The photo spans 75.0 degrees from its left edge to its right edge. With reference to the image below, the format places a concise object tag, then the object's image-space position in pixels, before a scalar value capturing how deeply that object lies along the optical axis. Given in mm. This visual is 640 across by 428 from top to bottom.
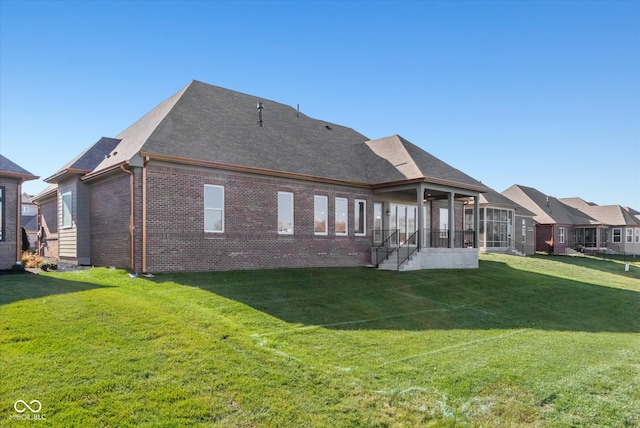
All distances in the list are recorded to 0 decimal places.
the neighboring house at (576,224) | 43156
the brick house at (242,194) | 13695
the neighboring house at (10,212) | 14398
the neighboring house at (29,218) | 42088
